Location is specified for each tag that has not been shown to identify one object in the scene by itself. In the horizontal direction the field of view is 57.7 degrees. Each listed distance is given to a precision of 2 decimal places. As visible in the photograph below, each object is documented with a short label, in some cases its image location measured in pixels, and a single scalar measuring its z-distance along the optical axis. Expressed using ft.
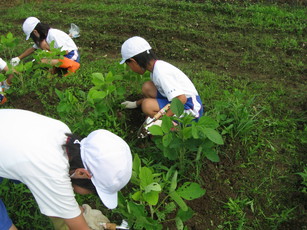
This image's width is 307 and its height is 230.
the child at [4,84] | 9.45
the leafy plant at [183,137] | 5.76
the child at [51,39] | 11.22
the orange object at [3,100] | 9.48
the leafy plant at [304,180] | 6.59
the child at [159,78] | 7.26
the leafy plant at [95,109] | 6.63
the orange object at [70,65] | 11.40
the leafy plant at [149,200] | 4.98
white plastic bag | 15.25
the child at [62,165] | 4.17
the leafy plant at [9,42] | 10.00
